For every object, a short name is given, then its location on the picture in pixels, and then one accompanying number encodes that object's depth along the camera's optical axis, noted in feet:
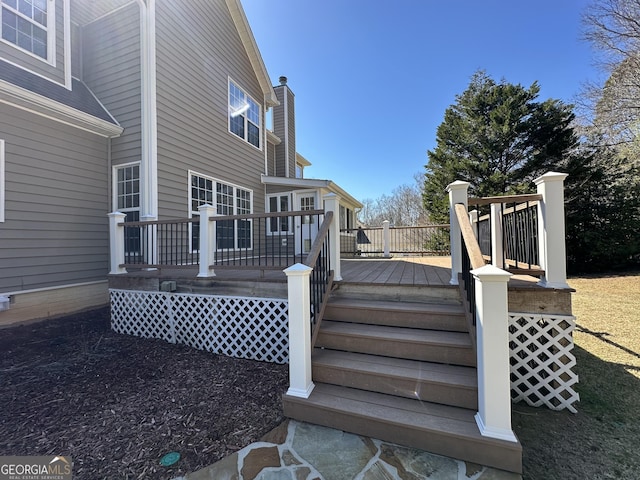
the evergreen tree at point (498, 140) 34.12
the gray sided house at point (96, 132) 15.49
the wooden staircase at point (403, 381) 6.36
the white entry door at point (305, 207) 27.84
